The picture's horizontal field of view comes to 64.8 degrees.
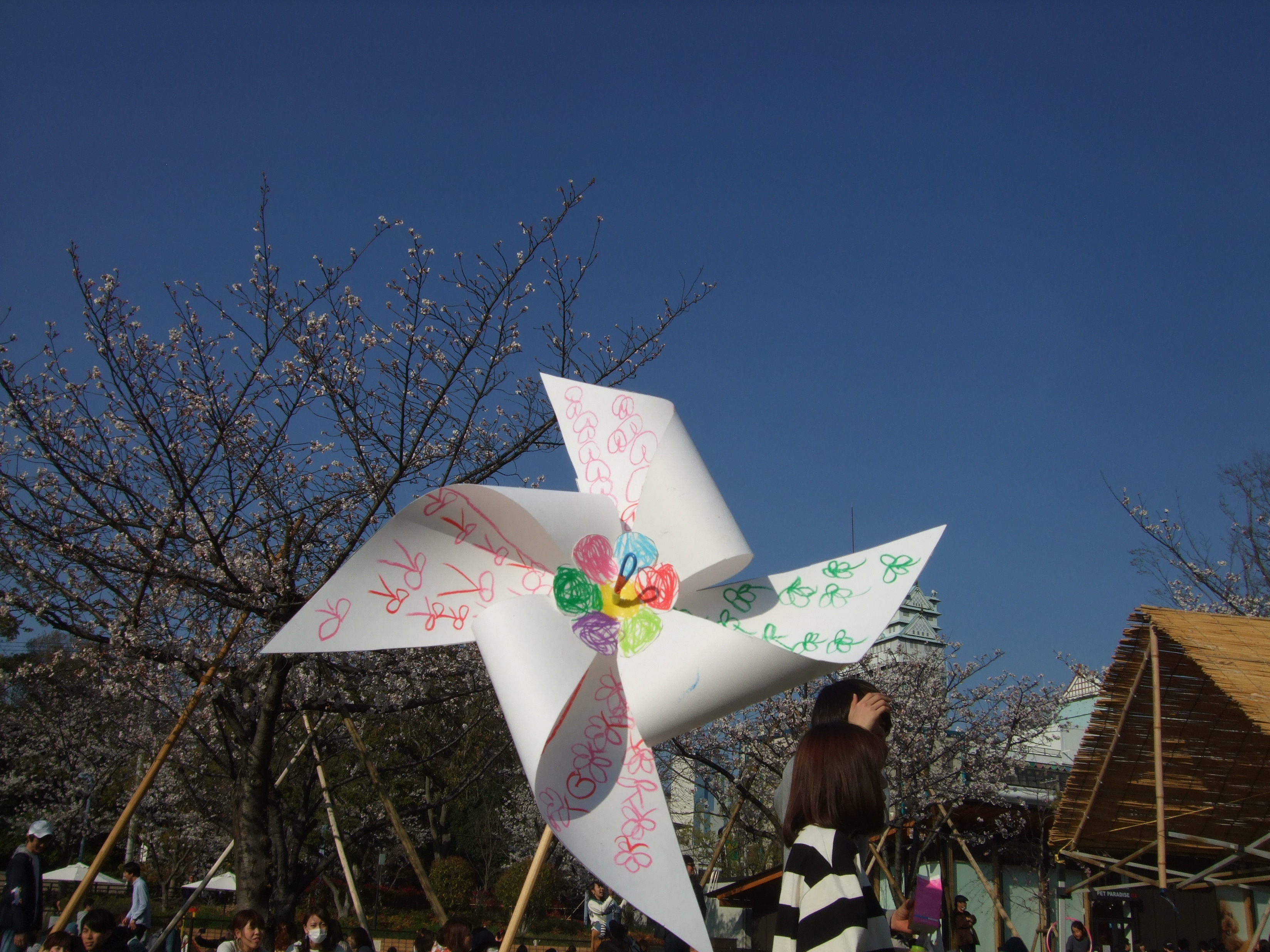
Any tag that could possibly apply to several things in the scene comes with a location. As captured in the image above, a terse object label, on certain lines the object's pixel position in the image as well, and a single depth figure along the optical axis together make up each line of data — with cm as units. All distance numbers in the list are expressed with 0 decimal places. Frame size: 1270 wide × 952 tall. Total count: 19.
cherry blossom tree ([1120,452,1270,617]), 1484
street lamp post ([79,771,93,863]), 2506
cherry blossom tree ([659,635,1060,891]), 1436
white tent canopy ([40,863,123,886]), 2075
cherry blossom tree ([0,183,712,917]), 659
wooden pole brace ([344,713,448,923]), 712
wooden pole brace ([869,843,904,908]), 1048
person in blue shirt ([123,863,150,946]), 958
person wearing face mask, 609
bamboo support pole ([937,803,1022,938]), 1324
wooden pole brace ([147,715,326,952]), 704
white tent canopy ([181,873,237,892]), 2119
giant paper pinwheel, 407
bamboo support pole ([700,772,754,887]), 1246
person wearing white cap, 686
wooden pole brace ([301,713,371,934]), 841
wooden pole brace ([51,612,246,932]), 521
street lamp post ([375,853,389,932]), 2497
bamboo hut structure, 696
